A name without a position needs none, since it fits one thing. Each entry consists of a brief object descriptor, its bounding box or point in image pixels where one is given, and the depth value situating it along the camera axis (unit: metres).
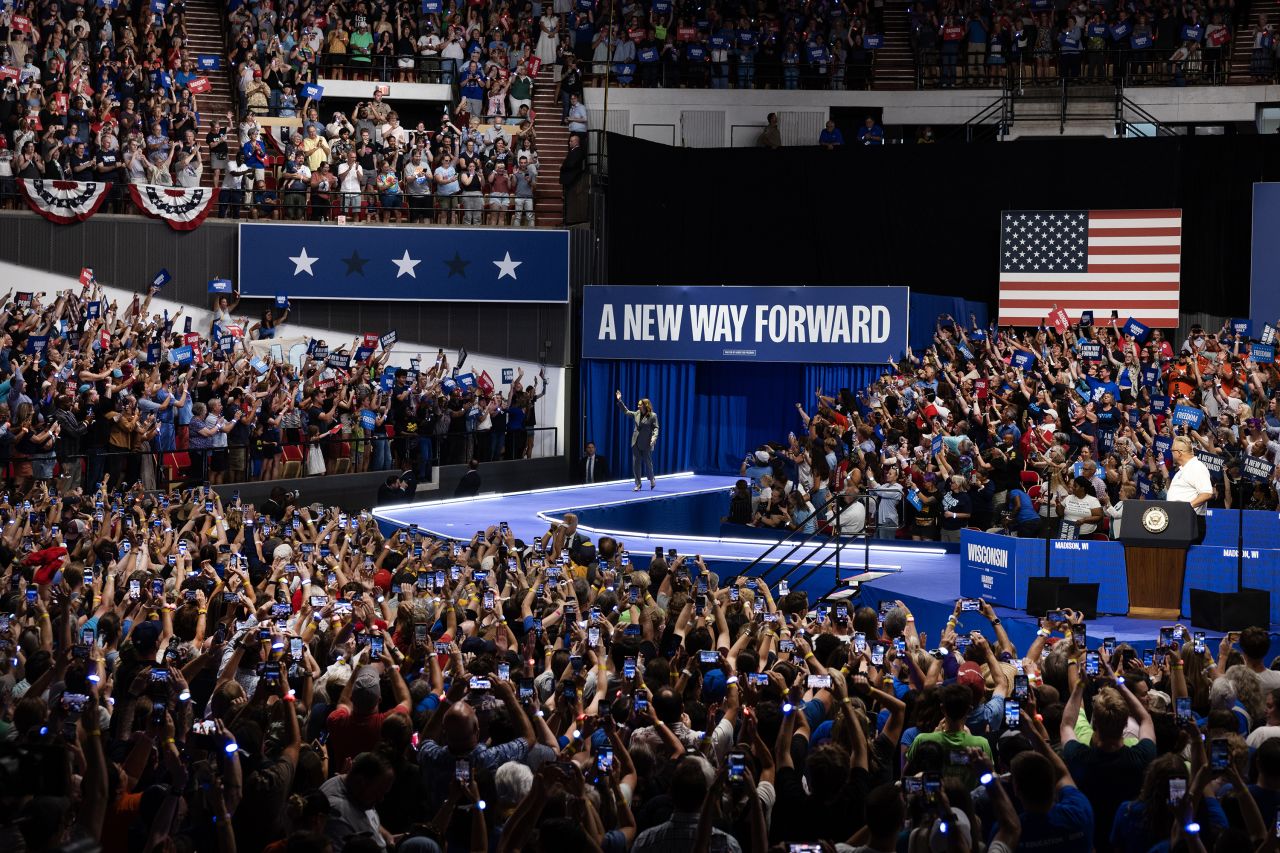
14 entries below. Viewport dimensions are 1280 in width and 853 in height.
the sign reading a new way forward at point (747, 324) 24.77
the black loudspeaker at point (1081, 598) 13.89
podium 13.95
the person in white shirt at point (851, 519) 18.34
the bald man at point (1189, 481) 14.29
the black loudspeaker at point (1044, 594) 13.82
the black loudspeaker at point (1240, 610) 12.98
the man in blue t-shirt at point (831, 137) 29.27
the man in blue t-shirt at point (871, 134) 28.97
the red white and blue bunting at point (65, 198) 23.28
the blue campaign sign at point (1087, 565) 14.19
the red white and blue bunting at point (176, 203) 24.23
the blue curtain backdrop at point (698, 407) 26.56
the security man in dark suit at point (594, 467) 26.72
